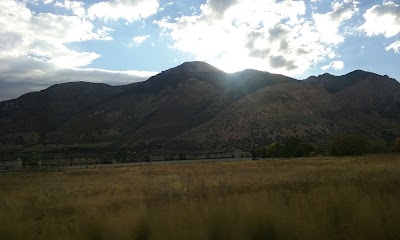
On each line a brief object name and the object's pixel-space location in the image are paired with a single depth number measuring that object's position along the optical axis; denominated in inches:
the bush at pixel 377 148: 2945.4
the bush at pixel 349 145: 2952.8
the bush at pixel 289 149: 3491.6
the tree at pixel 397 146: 2959.2
